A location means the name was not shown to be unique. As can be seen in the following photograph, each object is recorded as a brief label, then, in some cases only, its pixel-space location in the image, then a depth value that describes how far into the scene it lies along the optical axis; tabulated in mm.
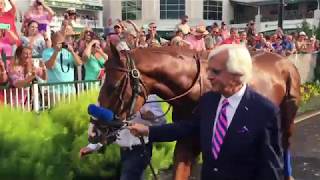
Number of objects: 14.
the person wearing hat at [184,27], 9240
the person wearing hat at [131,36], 5724
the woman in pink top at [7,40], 6476
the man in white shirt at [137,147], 3888
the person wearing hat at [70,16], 8134
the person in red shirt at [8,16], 6579
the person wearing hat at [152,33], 9072
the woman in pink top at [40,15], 7484
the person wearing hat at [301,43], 14284
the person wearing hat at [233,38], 9722
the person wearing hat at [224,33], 10506
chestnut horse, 3365
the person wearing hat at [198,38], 8729
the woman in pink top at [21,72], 5555
